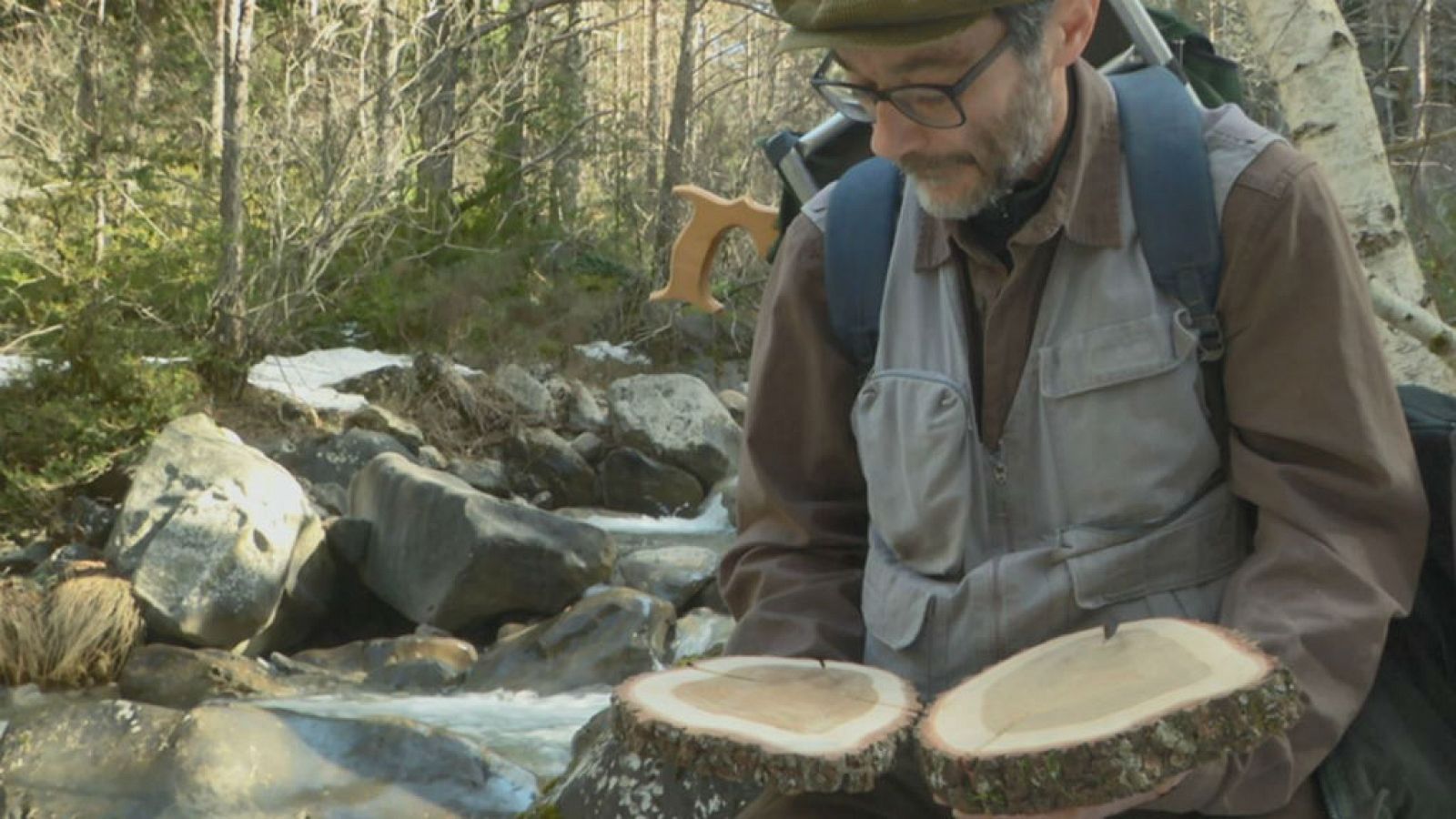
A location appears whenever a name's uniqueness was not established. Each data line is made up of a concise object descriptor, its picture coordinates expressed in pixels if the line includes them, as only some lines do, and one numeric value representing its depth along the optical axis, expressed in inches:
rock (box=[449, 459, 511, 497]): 499.8
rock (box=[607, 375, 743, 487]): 546.0
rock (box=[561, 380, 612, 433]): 582.2
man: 79.3
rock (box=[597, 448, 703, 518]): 526.0
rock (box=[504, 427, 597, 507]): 525.7
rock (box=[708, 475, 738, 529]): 500.4
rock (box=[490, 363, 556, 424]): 573.3
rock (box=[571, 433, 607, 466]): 550.0
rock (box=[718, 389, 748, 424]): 638.2
